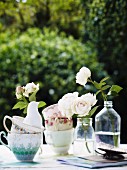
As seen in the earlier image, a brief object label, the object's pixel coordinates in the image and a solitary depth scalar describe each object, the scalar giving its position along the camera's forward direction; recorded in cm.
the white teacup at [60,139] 145
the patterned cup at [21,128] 133
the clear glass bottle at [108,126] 144
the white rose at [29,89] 147
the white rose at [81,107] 139
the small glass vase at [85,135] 143
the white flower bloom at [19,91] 147
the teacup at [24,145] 132
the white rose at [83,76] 144
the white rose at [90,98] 139
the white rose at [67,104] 140
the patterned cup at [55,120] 145
